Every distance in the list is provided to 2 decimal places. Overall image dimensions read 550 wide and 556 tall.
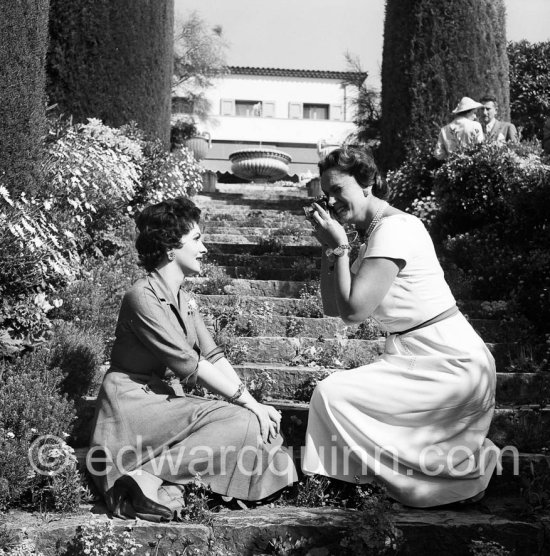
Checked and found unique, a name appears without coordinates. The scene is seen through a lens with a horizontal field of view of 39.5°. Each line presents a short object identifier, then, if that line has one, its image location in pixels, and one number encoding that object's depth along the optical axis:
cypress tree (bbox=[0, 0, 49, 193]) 5.58
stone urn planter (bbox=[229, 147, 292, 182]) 17.02
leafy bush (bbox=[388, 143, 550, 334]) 5.95
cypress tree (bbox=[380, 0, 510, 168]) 10.50
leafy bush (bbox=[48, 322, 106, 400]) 4.14
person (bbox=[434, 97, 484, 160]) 8.72
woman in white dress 3.05
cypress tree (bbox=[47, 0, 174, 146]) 9.20
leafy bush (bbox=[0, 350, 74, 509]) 3.11
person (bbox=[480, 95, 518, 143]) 9.17
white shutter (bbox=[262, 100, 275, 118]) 33.62
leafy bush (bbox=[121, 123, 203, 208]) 8.29
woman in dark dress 3.07
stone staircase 2.96
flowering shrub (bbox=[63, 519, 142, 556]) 2.80
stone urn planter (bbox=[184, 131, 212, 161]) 18.53
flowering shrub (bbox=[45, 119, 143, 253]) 6.32
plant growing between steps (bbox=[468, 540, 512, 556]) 2.81
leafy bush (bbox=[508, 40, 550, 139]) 14.91
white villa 33.28
